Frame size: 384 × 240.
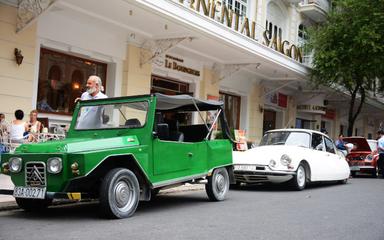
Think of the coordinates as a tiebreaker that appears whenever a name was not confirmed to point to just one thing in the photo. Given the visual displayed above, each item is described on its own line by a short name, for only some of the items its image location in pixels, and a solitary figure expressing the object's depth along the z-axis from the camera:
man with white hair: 7.94
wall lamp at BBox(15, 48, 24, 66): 12.11
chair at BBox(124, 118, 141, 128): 7.55
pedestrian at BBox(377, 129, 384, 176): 17.67
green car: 6.48
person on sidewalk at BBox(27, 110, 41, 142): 11.13
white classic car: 11.30
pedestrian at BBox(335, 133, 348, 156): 19.31
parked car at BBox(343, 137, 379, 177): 18.53
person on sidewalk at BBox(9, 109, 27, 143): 10.75
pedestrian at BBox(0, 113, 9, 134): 11.07
